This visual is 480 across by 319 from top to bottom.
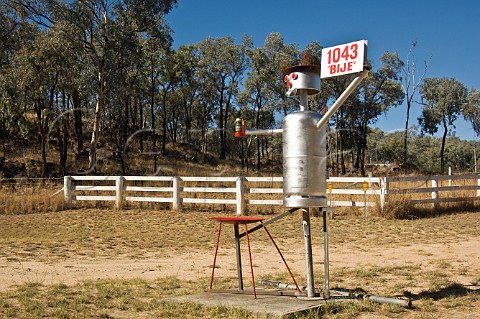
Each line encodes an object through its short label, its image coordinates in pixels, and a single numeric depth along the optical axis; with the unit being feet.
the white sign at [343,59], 18.81
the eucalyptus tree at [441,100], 192.54
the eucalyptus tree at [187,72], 179.22
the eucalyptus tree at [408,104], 171.73
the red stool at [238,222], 19.90
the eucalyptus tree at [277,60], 174.19
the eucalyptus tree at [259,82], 174.40
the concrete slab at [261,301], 18.07
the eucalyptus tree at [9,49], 106.32
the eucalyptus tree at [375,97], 175.03
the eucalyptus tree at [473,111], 188.81
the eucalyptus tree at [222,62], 182.70
